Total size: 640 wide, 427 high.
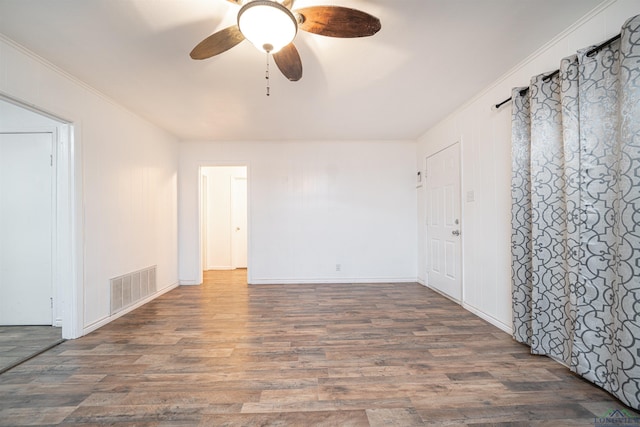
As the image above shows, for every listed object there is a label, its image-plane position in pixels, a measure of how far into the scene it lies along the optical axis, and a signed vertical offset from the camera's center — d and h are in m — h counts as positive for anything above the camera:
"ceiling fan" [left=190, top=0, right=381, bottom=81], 1.34 +1.05
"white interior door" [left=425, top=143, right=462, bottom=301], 3.43 -0.14
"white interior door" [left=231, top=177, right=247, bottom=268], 6.09 -0.13
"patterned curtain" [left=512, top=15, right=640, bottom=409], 1.46 -0.03
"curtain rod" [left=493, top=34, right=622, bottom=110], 1.57 +1.01
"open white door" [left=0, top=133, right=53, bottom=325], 2.76 -0.09
